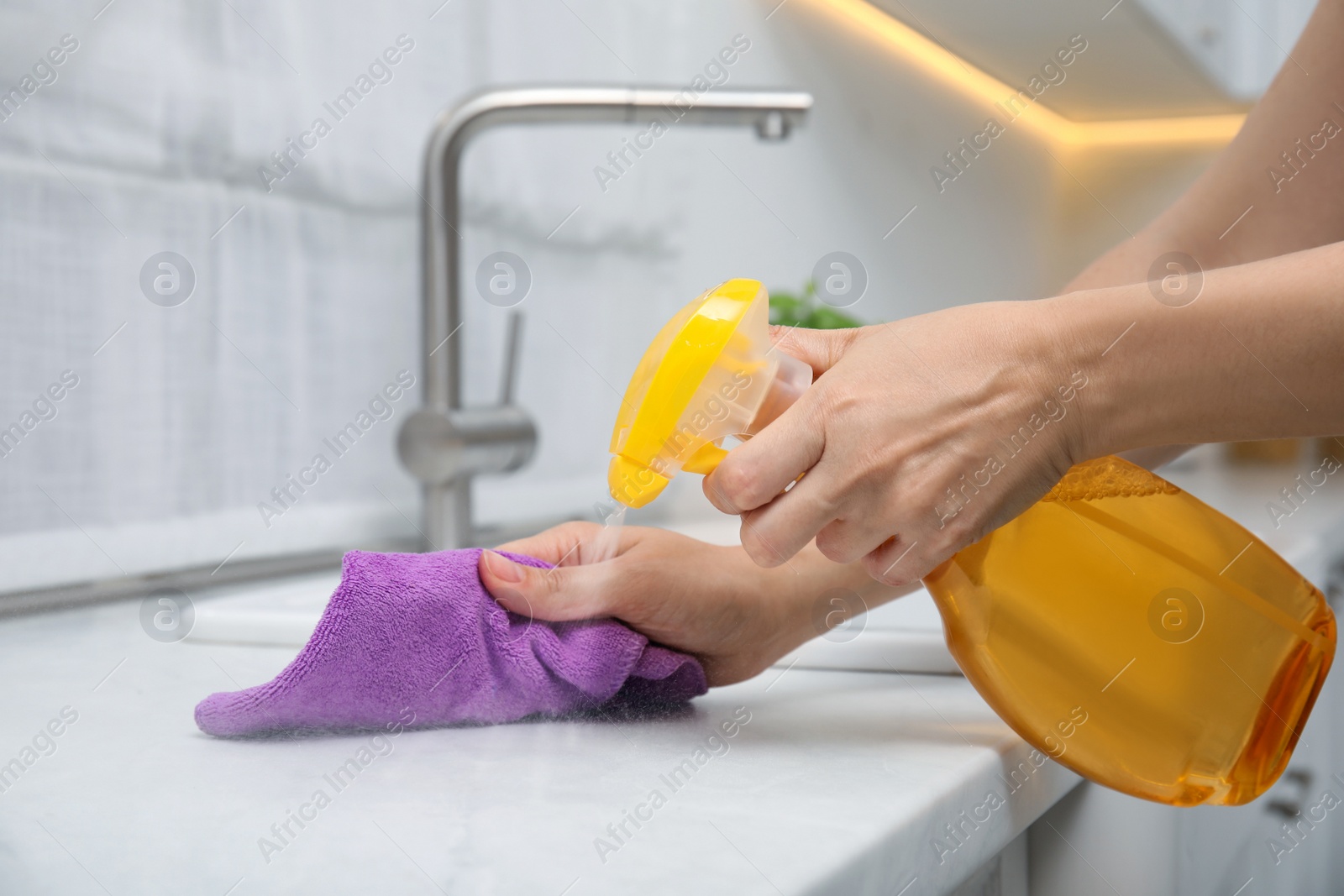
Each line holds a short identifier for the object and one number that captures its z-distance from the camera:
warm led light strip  1.70
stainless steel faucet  0.80
